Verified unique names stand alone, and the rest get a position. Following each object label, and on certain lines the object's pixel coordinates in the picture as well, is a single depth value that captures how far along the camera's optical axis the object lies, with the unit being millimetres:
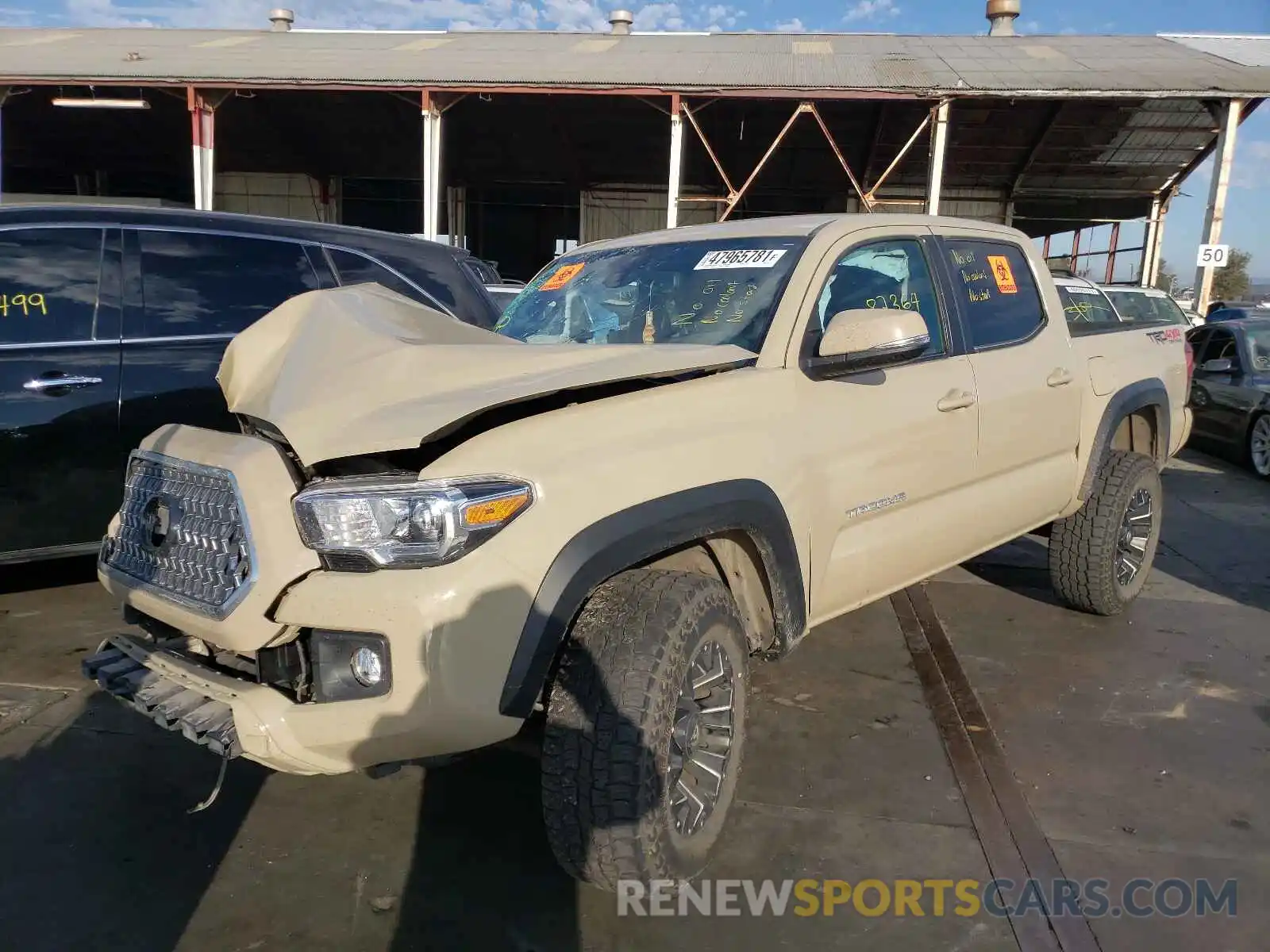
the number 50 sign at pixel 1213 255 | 14953
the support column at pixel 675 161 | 15109
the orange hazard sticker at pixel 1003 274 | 4113
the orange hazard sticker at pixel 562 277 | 3920
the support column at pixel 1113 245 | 24250
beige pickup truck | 2092
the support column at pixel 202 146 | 15672
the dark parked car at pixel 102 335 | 4020
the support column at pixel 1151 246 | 21328
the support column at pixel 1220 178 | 14914
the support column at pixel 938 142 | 15211
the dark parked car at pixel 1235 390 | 9164
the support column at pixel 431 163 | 15500
